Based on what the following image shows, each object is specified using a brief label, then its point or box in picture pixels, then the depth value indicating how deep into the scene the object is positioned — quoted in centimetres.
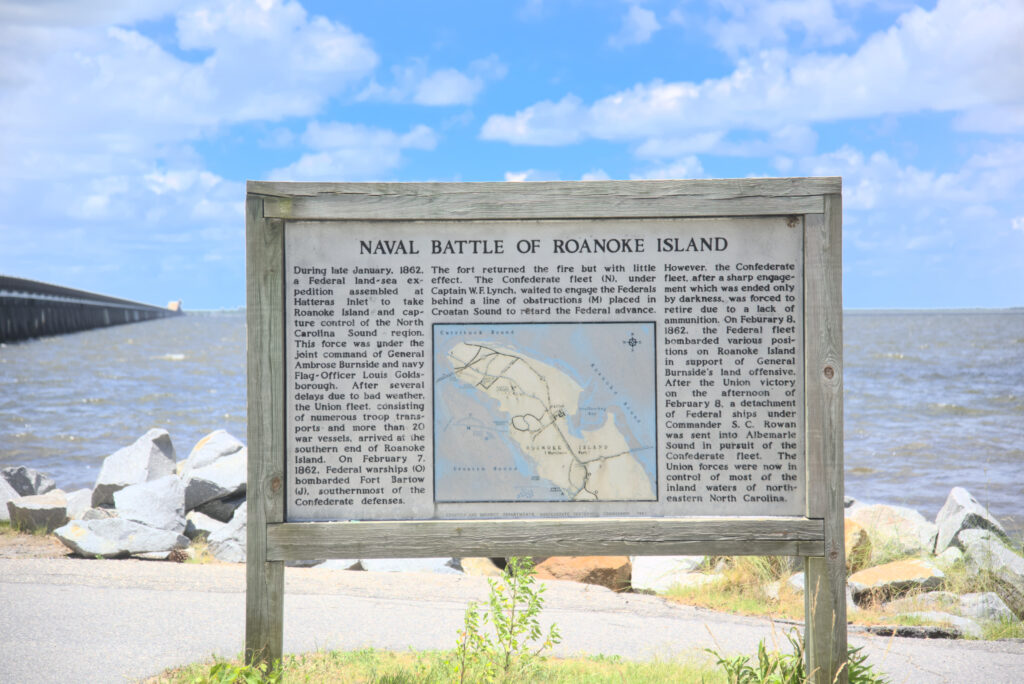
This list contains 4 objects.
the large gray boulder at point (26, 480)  1168
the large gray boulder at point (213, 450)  1169
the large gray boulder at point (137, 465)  1070
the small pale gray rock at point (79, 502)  1061
